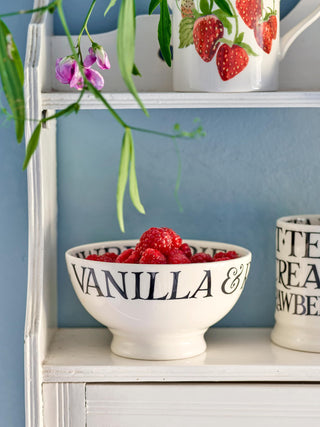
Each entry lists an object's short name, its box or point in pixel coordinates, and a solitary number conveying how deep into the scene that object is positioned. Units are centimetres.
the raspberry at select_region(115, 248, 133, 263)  70
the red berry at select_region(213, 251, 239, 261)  70
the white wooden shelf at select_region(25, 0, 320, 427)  67
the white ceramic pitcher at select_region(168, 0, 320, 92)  68
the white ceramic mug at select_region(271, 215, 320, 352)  71
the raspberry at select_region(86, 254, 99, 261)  70
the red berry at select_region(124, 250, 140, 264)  69
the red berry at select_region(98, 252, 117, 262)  71
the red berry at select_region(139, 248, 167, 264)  67
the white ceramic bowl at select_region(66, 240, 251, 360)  65
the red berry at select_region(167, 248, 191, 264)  67
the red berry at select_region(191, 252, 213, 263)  70
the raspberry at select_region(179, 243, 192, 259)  72
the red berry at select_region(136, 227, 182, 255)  69
